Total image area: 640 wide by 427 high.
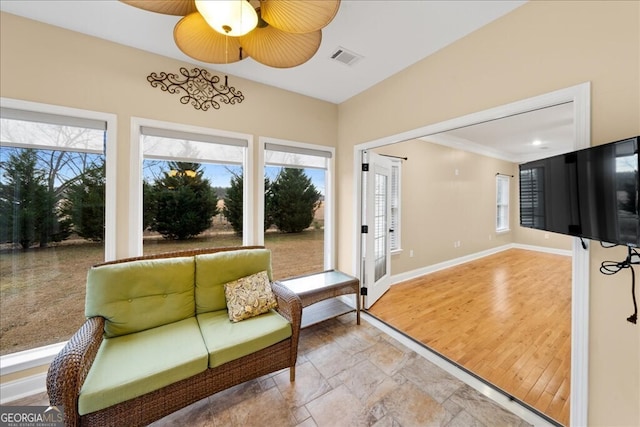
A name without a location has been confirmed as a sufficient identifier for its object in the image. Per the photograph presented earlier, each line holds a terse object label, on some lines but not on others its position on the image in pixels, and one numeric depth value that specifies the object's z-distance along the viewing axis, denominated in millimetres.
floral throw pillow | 1946
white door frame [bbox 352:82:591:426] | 1396
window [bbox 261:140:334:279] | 2941
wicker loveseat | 1252
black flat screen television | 1077
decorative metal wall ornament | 2256
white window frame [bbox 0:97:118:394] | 1729
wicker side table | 2502
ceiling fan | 901
